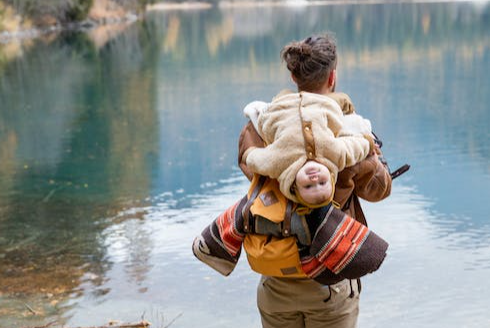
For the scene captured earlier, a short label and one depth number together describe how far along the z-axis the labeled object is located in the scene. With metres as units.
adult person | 2.47
